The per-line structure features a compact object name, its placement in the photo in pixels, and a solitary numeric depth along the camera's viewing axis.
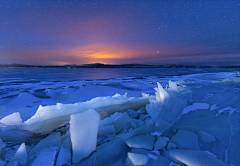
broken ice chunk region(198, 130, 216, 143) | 1.54
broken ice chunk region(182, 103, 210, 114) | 2.39
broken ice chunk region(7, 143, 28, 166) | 1.06
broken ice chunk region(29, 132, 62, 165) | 1.11
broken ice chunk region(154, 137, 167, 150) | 1.38
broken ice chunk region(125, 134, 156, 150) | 1.37
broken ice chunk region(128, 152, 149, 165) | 1.13
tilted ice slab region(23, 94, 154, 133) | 1.57
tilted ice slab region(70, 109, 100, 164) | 1.16
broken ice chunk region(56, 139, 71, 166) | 1.12
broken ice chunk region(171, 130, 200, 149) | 1.40
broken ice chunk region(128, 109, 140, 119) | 2.04
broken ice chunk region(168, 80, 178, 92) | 3.18
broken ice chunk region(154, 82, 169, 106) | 2.21
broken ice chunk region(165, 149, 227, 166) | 1.10
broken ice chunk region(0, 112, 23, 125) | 1.55
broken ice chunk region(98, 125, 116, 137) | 1.51
